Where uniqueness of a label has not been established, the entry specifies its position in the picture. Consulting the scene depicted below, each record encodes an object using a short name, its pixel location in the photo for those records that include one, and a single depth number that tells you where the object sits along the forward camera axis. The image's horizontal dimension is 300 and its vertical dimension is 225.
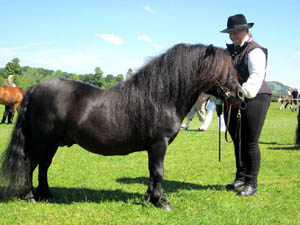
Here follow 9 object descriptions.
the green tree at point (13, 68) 105.88
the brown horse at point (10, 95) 15.50
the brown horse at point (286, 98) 32.70
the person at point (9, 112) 15.61
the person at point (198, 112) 13.84
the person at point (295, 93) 35.64
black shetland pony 3.73
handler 4.08
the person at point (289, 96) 31.64
